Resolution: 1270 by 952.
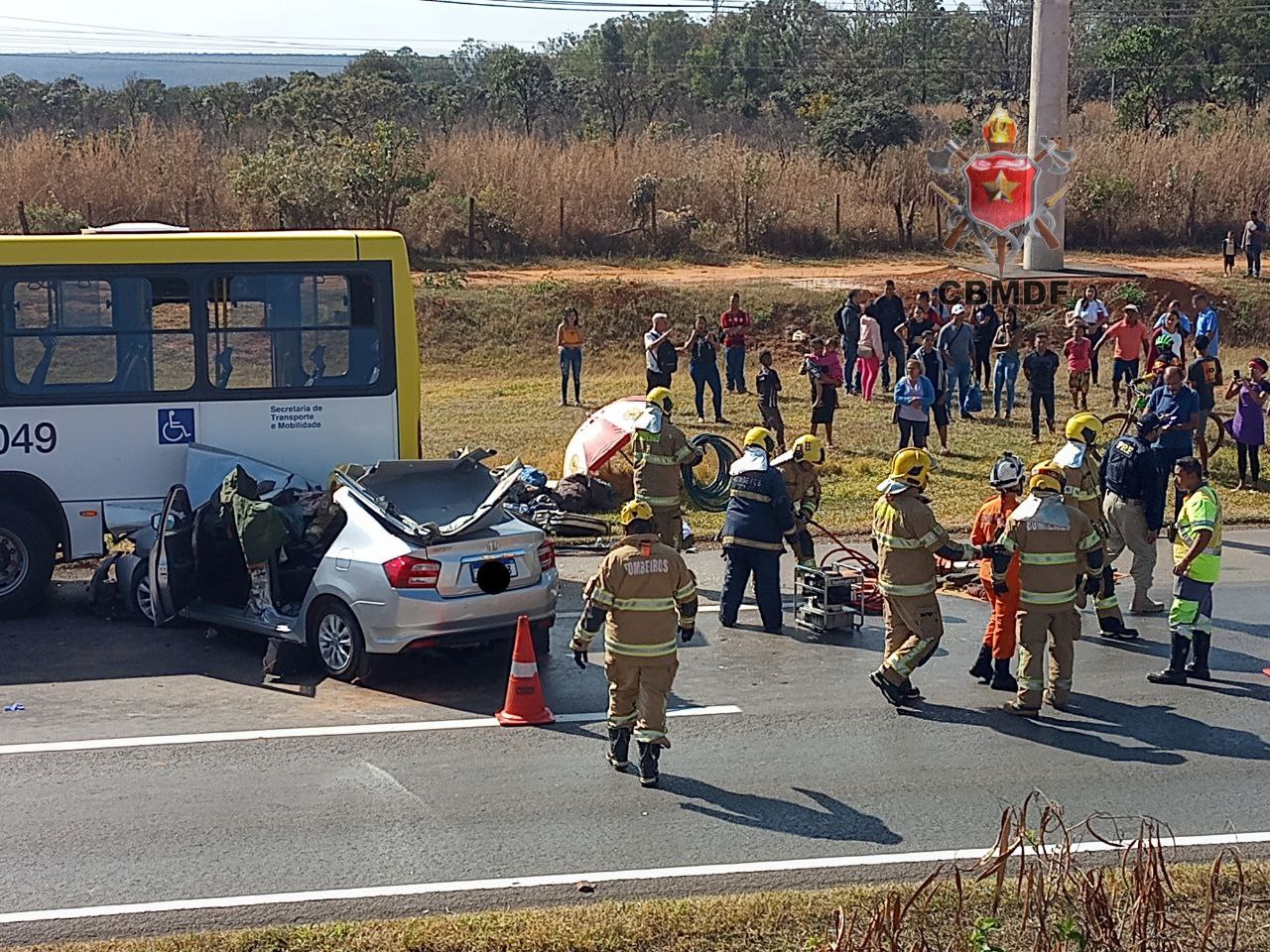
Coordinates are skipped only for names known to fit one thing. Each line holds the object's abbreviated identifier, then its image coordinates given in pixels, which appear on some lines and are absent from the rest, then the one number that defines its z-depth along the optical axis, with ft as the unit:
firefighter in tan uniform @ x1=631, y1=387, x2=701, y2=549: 42.50
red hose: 43.05
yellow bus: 41.06
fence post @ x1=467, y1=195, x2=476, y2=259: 123.44
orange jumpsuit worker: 35.29
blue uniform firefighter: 39.91
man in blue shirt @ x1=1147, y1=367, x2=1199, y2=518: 50.08
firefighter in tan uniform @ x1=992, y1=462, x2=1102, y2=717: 33.53
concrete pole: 104.22
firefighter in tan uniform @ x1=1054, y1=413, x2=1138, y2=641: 39.29
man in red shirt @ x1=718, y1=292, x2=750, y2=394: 77.46
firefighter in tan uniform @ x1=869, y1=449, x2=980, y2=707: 33.42
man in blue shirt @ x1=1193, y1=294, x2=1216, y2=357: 74.84
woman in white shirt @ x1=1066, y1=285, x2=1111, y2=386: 80.79
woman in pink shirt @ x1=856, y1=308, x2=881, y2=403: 76.43
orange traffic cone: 33.12
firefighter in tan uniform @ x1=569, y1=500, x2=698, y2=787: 29.50
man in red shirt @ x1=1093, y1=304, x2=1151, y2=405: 75.72
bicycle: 58.29
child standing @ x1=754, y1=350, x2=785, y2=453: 64.23
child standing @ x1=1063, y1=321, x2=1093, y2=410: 73.31
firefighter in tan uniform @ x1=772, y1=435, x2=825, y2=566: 41.45
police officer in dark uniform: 41.68
